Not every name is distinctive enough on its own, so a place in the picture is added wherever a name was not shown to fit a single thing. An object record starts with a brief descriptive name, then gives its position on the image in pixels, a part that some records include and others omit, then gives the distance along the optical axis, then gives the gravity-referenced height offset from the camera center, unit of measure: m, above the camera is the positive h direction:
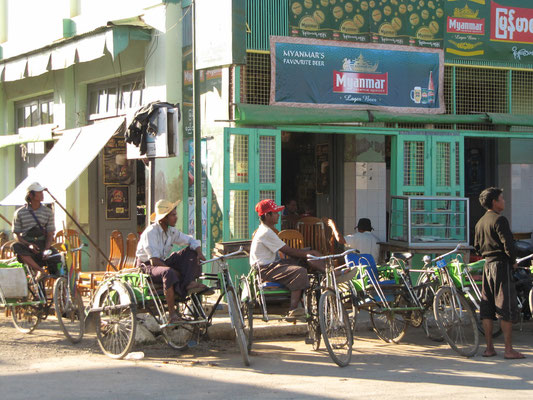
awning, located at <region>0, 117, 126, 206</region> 11.36 +0.43
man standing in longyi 8.10 -0.91
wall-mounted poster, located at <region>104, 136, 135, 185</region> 14.79 +0.41
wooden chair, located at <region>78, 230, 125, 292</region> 11.64 -1.11
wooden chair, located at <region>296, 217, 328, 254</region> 12.06 -0.77
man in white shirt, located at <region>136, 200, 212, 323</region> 7.99 -0.76
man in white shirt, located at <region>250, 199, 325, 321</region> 8.41 -0.81
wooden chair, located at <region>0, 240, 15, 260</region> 12.28 -1.02
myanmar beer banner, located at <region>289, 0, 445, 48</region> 11.88 +2.53
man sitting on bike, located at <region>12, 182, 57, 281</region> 9.41 -0.52
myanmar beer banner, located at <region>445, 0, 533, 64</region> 12.89 +2.52
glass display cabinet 12.24 -0.57
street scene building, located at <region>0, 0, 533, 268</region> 11.58 +1.25
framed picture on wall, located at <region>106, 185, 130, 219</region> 15.12 -0.32
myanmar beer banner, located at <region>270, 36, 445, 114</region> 11.73 +1.66
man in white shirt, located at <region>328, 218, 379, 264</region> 11.32 -0.82
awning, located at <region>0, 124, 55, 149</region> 14.29 +0.95
